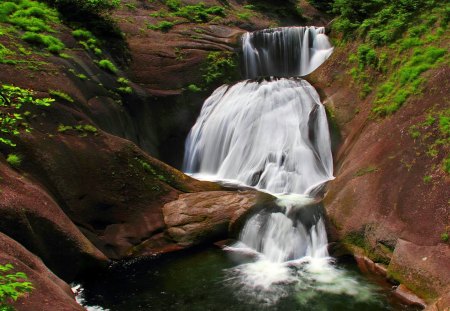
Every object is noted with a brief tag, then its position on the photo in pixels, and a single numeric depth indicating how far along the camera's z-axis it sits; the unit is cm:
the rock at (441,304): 882
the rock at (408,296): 1041
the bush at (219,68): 2470
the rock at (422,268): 1020
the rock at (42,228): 1082
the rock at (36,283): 779
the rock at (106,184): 1366
